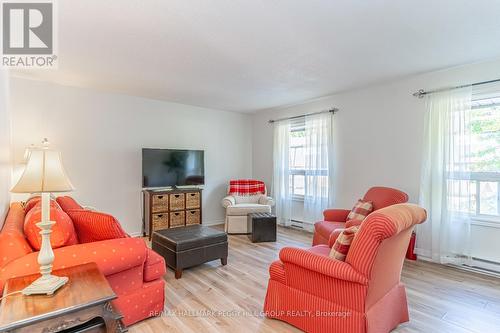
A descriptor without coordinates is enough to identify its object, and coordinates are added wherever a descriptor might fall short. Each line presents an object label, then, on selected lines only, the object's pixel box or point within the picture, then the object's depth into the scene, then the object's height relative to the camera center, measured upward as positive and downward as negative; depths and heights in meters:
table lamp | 1.38 -0.13
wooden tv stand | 4.39 -0.78
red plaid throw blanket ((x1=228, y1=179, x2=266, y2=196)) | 5.37 -0.49
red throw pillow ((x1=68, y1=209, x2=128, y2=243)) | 1.97 -0.47
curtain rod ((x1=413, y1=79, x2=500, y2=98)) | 3.03 +0.93
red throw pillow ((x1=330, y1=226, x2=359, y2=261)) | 1.82 -0.56
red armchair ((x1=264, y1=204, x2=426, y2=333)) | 1.64 -0.83
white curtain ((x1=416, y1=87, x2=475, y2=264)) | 3.12 -0.18
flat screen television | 4.52 -0.07
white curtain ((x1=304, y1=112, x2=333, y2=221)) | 4.57 -0.02
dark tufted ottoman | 2.88 -0.94
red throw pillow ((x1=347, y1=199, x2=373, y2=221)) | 3.37 -0.59
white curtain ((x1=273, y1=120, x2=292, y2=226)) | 5.33 -0.17
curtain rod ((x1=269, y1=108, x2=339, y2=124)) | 4.49 +0.91
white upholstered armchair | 4.73 -0.74
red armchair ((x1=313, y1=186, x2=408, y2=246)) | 3.28 -0.67
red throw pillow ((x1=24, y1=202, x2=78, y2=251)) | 1.69 -0.44
